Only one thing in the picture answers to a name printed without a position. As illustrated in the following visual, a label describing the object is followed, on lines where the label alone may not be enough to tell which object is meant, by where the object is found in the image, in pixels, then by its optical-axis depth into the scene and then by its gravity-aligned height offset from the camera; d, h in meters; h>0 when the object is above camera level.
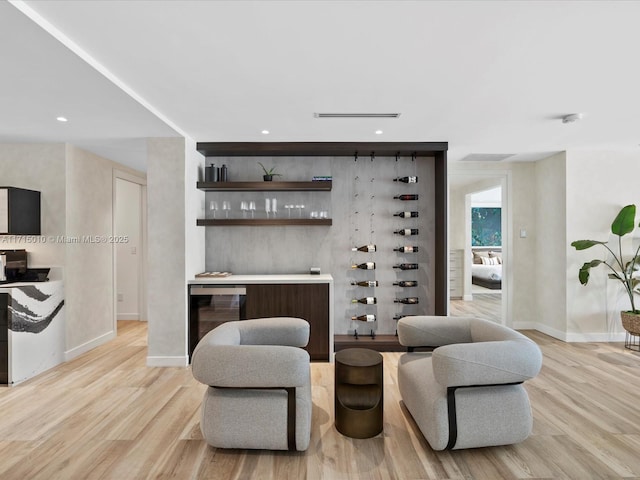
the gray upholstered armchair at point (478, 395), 2.00 -0.95
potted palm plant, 4.12 -0.35
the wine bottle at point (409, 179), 4.32 +0.72
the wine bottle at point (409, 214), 4.30 +0.29
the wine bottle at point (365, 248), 4.29 -0.13
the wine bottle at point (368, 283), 4.31 -0.57
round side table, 2.32 -1.10
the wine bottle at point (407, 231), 4.29 +0.08
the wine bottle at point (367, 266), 4.29 -0.35
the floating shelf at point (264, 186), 4.03 +0.60
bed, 8.72 -0.79
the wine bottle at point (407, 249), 4.34 -0.14
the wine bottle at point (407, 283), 4.36 -0.57
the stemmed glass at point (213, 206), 4.23 +0.39
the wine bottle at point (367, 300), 4.28 -0.77
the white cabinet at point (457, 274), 7.75 -0.83
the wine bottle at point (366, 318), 4.27 -0.98
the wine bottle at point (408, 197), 4.31 +0.50
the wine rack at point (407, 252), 4.33 -0.18
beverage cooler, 3.73 -0.74
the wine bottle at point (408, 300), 4.34 -0.78
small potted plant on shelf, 4.17 +0.79
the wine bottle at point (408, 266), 4.34 -0.35
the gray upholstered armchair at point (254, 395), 2.01 -0.95
